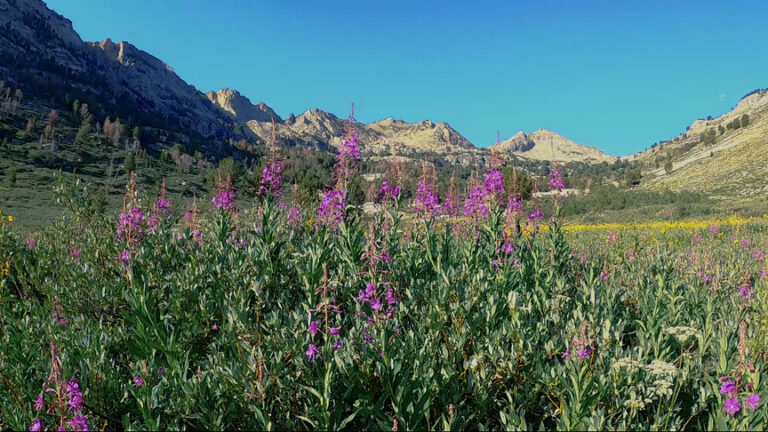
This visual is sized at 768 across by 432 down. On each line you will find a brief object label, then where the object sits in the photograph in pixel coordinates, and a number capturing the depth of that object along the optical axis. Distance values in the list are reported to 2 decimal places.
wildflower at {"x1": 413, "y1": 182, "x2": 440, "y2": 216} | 7.21
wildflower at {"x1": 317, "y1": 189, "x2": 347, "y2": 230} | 5.44
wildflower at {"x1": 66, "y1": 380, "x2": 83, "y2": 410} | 2.39
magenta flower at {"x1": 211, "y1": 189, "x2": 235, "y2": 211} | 6.30
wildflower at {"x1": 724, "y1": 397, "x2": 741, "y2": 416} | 2.48
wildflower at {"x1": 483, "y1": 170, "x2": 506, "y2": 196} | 7.42
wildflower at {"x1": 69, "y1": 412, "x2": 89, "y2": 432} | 2.22
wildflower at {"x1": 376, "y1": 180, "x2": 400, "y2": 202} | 6.37
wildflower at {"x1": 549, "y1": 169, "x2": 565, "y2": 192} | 7.72
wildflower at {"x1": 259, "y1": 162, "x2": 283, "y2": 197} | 6.39
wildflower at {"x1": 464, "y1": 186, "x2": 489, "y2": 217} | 7.89
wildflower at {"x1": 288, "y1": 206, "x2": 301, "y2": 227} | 7.56
